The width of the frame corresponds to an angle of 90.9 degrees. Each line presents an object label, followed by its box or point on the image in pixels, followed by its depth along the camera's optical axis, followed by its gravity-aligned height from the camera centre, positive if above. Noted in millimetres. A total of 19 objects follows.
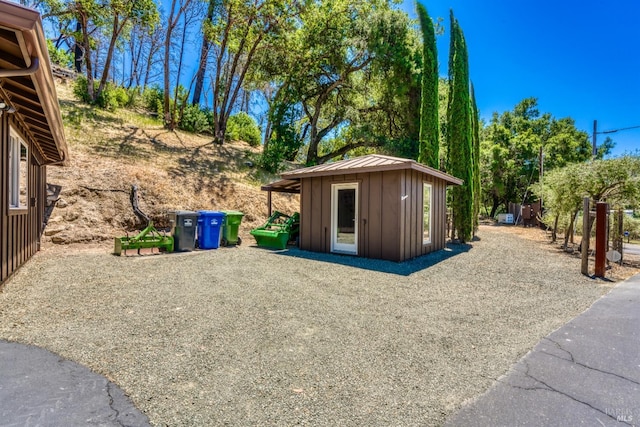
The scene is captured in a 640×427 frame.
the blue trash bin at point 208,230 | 8539 -669
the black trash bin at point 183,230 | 8109 -642
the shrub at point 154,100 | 19150 +6506
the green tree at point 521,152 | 22953 +4254
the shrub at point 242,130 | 19625 +4913
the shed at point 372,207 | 7223 -18
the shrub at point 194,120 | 18203 +4995
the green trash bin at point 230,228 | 9172 -657
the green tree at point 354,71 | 14625 +7034
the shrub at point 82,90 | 15773 +5744
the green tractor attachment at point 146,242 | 7158 -874
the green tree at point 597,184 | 7707 +639
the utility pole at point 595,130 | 18591 +4645
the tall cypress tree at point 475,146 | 13891 +2849
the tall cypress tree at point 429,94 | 11773 +4357
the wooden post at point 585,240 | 6109 -608
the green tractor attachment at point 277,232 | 8906 -767
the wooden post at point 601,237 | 6008 -556
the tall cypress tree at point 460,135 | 11312 +2671
